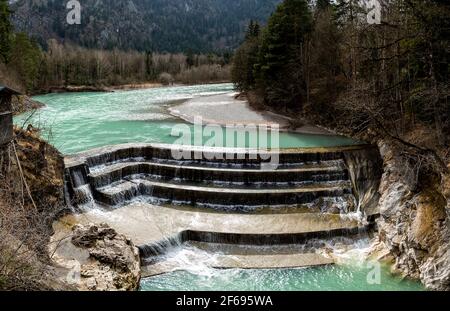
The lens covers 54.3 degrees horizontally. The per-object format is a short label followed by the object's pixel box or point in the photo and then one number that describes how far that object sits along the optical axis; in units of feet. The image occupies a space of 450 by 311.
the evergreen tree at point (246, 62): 157.28
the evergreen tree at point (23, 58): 160.97
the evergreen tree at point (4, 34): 154.40
